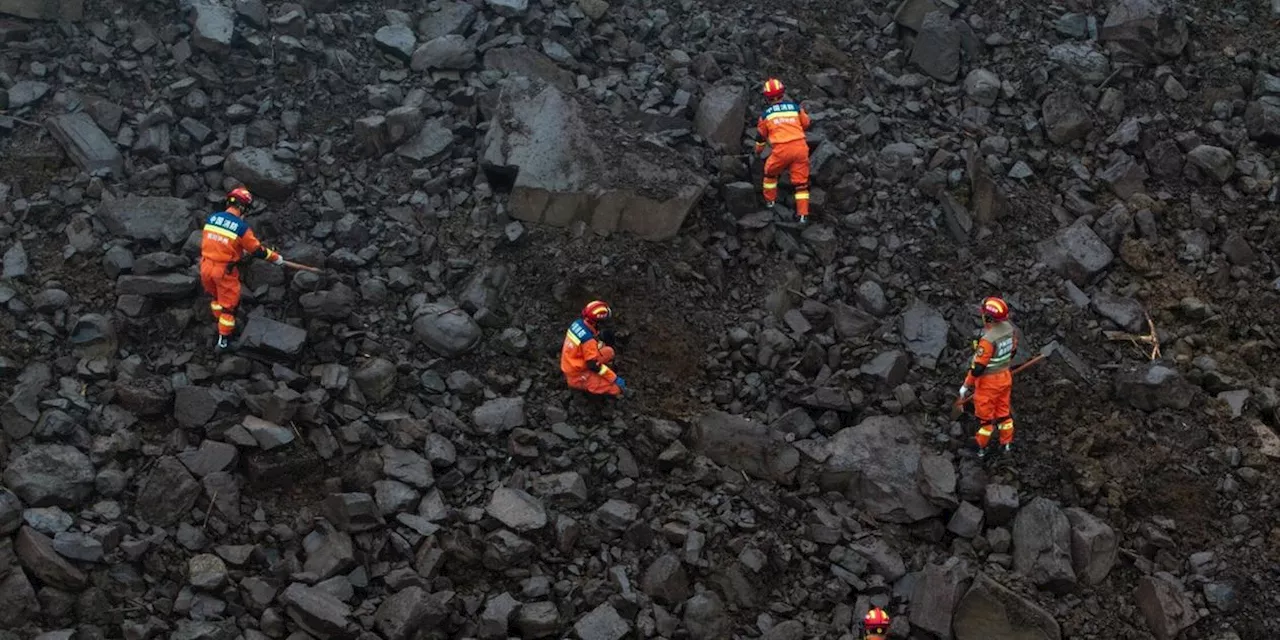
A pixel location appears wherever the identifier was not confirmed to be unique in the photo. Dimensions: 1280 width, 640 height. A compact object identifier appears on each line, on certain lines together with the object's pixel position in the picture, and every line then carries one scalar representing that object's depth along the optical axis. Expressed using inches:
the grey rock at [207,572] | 385.1
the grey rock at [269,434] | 417.1
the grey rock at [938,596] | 398.0
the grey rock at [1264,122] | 540.1
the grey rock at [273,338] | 443.8
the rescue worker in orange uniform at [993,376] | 427.2
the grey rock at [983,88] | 565.6
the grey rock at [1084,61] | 571.2
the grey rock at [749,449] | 441.7
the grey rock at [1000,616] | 393.7
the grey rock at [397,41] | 563.8
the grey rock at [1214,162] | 527.5
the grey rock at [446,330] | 462.6
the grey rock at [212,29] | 544.1
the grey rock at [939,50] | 579.8
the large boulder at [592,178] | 496.4
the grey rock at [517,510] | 410.0
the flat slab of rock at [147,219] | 475.8
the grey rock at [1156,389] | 450.3
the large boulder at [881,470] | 432.8
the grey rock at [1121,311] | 482.6
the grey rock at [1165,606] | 396.8
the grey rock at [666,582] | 400.8
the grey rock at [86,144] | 502.6
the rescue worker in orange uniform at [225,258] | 440.8
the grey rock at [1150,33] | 575.5
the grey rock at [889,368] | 459.8
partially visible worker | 386.6
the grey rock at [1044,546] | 406.6
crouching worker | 440.1
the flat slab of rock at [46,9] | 544.4
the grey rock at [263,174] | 502.9
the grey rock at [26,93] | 521.3
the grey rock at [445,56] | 556.1
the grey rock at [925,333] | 470.6
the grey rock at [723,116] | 529.3
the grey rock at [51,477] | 394.0
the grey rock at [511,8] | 580.7
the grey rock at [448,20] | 576.1
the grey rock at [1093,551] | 413.4
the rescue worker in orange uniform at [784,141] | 498.9
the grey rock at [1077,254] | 499.8
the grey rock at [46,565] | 374.6
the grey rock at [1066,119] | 549.3
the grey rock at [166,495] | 402.6
